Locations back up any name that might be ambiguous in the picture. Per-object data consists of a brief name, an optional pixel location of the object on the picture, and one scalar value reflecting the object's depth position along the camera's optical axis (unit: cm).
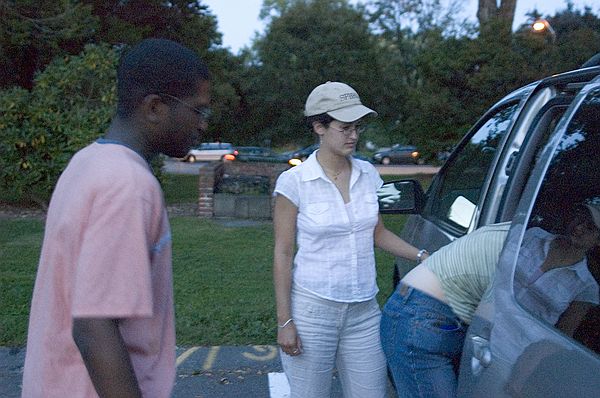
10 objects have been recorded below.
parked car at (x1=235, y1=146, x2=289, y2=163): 4412
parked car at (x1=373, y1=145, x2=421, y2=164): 5144
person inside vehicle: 225
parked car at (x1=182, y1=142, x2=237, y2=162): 5134
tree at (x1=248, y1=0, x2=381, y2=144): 4341
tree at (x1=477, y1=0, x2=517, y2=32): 1920
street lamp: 1670
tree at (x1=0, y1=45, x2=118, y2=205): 1387
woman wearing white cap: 341
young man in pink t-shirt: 167
